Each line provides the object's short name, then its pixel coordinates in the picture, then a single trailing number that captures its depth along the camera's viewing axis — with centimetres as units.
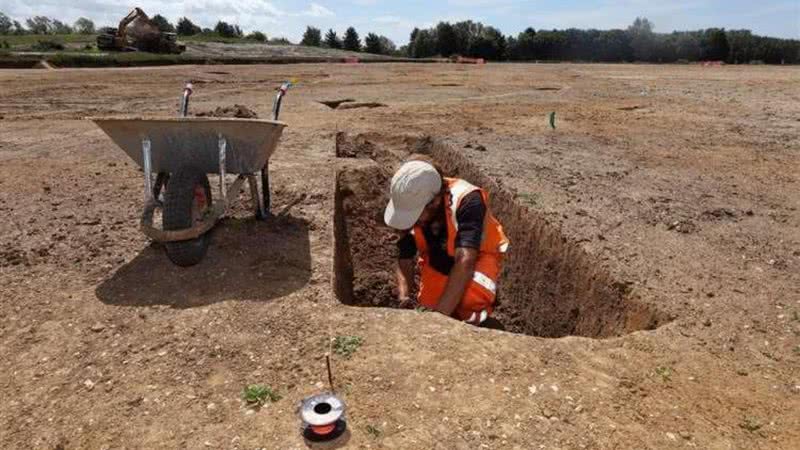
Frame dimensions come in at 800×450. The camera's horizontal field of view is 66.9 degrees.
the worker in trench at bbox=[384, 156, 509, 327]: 378
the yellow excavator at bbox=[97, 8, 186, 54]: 2875
